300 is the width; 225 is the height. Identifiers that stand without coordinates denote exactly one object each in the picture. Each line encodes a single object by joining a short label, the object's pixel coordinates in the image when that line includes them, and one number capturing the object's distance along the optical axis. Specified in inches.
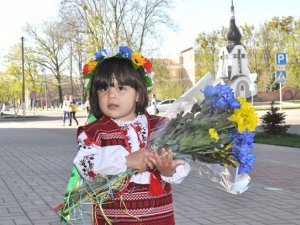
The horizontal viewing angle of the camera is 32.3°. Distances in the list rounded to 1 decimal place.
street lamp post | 1752.0
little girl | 98.7
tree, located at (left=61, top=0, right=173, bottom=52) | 1700.3
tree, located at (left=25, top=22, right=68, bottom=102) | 2405.3
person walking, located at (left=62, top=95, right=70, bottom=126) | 1118.4
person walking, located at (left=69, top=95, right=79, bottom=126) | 1123.3
